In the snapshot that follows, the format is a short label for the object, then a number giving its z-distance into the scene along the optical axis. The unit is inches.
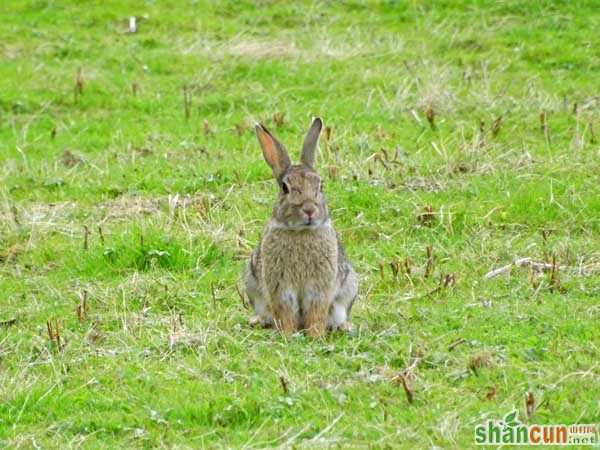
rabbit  596.4
